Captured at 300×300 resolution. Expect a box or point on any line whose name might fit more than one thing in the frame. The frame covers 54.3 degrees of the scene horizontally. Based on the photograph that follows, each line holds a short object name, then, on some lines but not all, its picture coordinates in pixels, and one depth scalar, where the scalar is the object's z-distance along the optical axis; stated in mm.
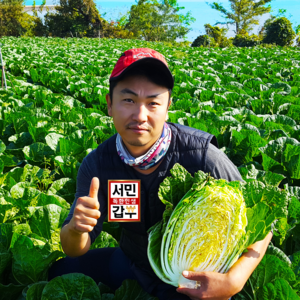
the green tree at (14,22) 51344
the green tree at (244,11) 60500
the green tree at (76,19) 50969
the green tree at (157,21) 59184
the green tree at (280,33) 30297
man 1423
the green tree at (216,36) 40641
